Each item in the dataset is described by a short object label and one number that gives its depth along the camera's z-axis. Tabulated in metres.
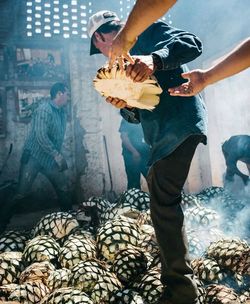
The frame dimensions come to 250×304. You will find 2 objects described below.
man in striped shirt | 8.05
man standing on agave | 2.75
